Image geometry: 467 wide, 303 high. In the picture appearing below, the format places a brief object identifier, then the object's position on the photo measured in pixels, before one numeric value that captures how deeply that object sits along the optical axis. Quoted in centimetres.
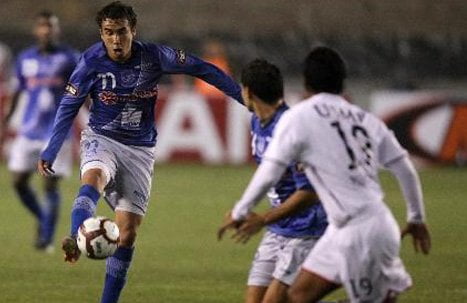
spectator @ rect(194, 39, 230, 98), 4894
